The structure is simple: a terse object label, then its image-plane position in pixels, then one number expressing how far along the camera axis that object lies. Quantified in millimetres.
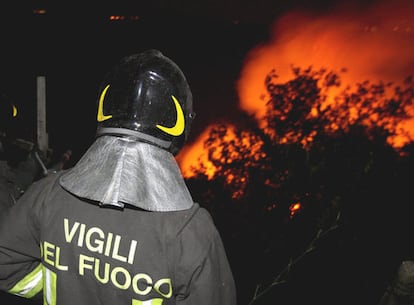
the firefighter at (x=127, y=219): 1410
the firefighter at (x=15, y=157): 3066
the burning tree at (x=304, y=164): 5965
